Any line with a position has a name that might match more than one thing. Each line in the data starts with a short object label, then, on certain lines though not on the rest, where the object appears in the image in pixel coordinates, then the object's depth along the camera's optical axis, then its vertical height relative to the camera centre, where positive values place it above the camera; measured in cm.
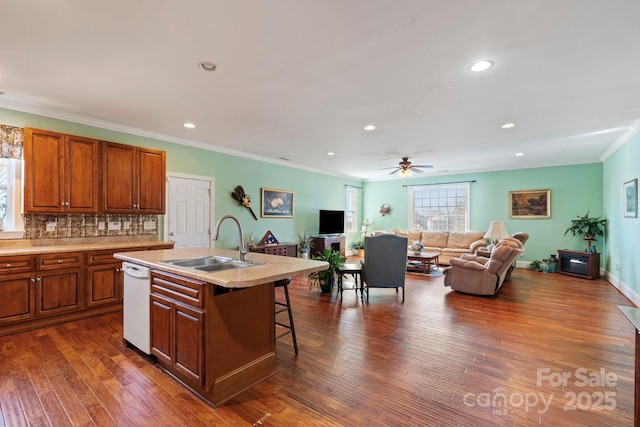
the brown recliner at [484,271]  461 -93
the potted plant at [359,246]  935 -106
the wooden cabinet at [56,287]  312 -87
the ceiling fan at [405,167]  613 +97
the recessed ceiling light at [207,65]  253 +127
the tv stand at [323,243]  763 -79
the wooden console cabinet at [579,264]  597 -103
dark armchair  438 -71
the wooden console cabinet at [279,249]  588 -75
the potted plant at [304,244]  717 -79
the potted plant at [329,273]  463 -95
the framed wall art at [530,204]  711 +25
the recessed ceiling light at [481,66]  247 +125
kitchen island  199 -82
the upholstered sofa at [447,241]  737 -71
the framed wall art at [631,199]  428 +25
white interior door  486 +3
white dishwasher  254 -85
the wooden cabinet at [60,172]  337 +47
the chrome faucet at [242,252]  255 -35
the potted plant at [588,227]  624 -28
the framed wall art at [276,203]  641 +21
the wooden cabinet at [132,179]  395 +46
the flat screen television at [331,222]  797 -25
